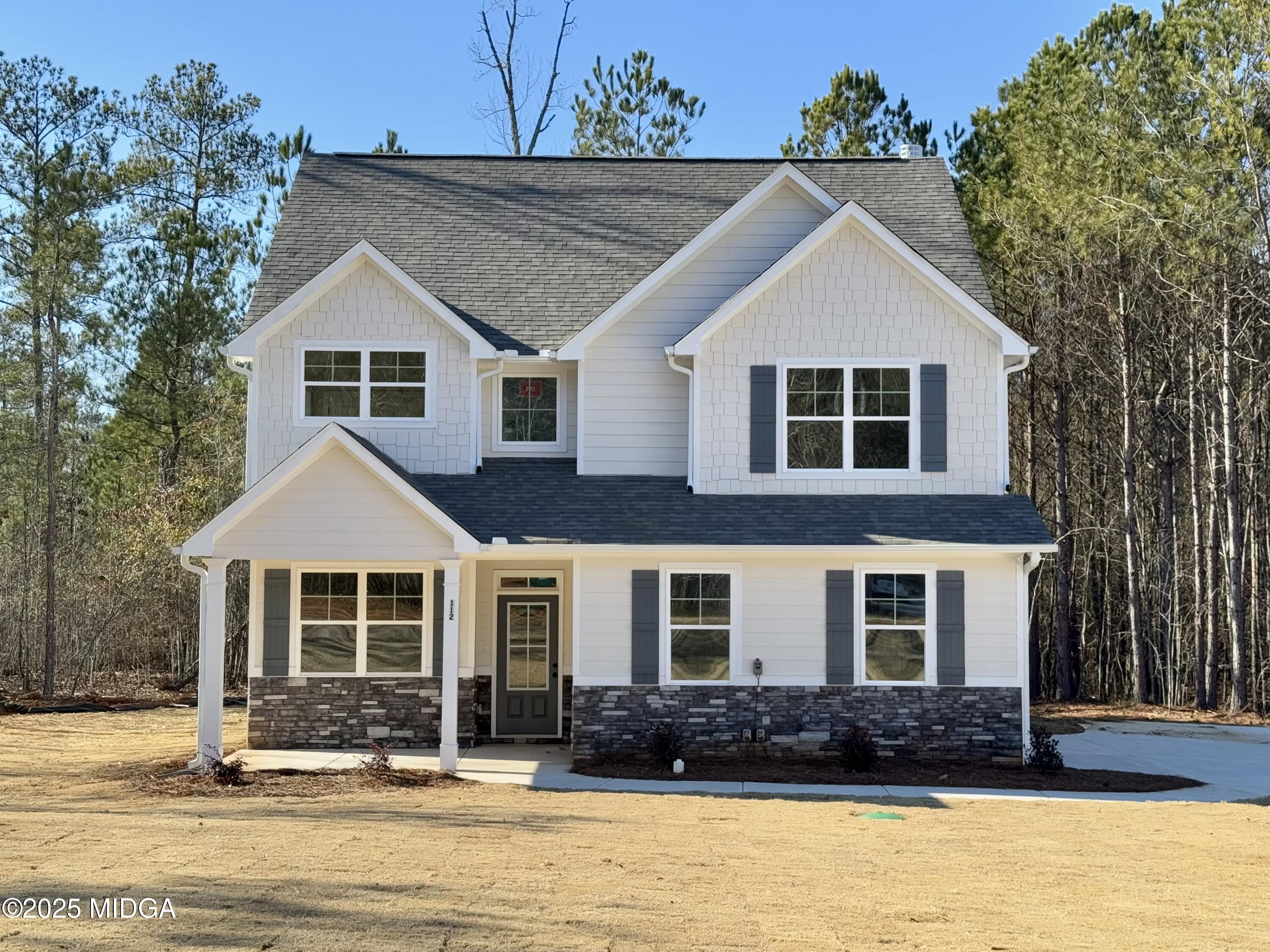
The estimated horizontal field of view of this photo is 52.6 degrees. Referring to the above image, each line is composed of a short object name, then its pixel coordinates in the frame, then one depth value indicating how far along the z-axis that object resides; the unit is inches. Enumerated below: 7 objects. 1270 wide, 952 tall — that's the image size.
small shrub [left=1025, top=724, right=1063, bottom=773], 605.6
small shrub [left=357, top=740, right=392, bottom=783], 547.8
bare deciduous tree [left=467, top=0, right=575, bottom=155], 1258.5
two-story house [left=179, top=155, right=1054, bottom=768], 617.6
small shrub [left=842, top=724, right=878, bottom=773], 595.5
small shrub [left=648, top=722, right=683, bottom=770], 600.1
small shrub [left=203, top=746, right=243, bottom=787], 530.3
